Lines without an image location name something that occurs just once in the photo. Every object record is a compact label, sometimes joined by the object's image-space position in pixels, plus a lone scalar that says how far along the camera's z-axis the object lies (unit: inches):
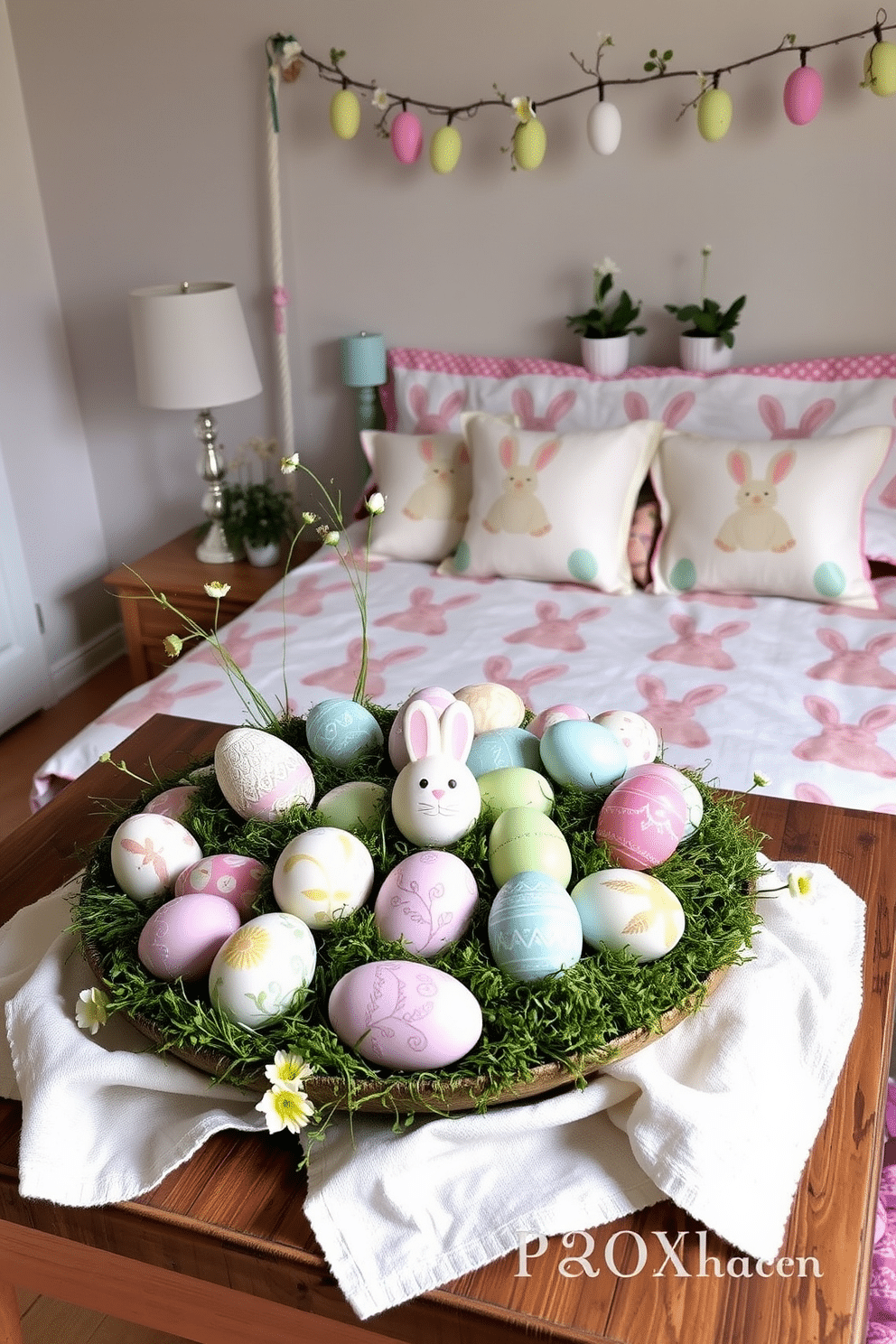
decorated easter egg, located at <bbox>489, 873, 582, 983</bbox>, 36.1
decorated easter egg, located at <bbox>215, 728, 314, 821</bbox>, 43.3
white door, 122.8
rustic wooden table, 31.7
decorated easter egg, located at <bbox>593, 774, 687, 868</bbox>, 40.8
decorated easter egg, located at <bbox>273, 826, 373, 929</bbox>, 38.2
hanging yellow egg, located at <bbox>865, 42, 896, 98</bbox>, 92.0
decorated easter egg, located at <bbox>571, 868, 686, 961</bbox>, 37.4
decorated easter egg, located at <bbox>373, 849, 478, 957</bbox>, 37.8
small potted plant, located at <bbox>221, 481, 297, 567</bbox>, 116.7
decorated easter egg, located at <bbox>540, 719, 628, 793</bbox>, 44.3
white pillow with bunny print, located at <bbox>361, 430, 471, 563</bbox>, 104.2
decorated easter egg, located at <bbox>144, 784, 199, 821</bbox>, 45.4
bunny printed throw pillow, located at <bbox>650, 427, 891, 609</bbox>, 91.0
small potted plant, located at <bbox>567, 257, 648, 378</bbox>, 107.1
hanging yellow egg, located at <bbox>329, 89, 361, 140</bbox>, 107.0
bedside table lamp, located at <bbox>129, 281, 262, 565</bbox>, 108.5
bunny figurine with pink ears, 40.4
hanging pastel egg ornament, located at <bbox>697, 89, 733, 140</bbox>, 98.0
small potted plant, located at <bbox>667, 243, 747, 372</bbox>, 104.3
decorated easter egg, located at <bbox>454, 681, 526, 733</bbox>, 48.8
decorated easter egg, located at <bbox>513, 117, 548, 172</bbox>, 103.7
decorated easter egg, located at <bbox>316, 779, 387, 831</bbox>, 42.8
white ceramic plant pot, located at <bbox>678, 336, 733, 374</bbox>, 104.5
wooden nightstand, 113.7
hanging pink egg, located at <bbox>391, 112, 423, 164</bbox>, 106.8
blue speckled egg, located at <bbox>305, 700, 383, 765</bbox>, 47.1
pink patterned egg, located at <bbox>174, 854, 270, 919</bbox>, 39.9
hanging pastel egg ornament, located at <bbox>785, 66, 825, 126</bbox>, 95.0
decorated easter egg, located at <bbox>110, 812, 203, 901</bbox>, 40.8
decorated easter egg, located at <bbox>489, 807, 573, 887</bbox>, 39.4
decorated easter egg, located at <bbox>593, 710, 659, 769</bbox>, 47.2
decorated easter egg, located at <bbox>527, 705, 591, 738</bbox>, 47.5
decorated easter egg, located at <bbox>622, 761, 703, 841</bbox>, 43.1
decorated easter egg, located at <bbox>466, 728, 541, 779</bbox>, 45.6
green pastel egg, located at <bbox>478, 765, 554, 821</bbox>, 42.9
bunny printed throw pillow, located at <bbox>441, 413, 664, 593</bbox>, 96.7
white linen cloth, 33.2
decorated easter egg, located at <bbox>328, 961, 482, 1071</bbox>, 34.2
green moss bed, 34.6
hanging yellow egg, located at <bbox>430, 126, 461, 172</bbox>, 106.3
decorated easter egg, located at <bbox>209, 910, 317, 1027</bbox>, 35.4
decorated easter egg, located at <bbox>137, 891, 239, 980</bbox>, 37.5
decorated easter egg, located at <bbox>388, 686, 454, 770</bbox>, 44.7
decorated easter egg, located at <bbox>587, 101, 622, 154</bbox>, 100.6
